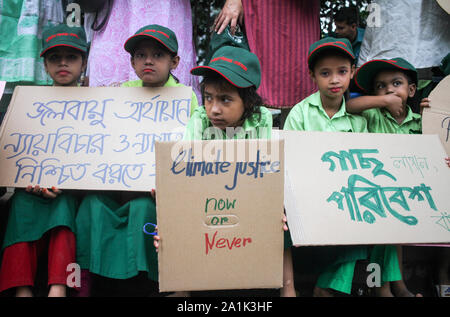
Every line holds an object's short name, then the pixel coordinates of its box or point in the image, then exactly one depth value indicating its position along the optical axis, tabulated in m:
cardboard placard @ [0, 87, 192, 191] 1.75
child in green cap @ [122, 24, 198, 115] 2.03
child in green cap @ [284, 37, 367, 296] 2.05
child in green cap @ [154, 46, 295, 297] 1.68
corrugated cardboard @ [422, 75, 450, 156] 2.03
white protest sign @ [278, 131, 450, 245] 1.53
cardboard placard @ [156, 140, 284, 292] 1.37
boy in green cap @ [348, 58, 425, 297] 2.11
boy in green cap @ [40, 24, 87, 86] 2.08
